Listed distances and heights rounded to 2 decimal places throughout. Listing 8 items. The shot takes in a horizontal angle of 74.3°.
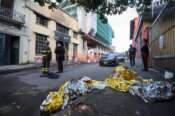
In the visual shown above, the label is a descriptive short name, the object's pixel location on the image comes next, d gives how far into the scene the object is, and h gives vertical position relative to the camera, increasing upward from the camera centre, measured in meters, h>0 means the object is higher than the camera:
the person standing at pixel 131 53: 8.69 +0.43
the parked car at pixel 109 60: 10.80 -0.13
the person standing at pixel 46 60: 5.64 -0.09
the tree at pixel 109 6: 4.28 +2.09
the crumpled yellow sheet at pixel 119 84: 2.99 -0.68
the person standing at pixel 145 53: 6.47 +0.33
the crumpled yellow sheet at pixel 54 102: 2.59 -1.00
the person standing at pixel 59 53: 6.31 +0.29
